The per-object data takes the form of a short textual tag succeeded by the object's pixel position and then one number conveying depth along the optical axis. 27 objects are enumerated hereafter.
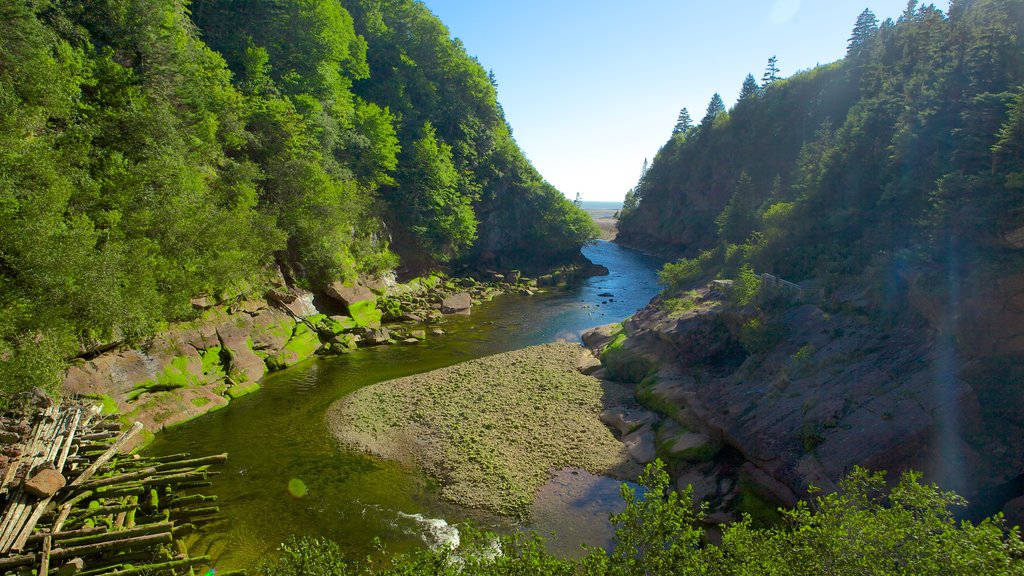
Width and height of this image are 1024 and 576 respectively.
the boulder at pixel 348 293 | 37.22
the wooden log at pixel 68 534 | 12.32
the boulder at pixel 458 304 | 44.69
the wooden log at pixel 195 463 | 16.86
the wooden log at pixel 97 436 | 16.89
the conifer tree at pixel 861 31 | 69.14
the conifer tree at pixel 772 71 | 87.62
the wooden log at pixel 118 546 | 11.96
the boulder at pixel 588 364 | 28.44
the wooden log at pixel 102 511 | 13.59
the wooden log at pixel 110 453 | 14.59
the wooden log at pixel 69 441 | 14.88
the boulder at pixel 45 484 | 13.39
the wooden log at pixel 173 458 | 17.27
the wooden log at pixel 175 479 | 15.61
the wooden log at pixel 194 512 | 14.90
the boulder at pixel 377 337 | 33.88
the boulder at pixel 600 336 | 32.77
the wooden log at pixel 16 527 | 11.70
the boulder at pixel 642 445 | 19.00
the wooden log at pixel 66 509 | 12.80
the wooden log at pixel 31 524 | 11.73
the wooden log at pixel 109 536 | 12.53
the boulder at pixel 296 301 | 32.34
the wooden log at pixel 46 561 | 11.37
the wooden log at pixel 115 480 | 14.78
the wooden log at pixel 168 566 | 11.73
